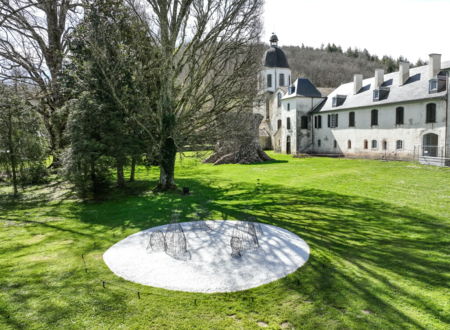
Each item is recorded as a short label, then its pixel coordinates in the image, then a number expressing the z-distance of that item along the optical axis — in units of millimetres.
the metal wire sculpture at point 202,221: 9448
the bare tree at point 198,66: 14516
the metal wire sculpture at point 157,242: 7725
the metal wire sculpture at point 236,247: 7141
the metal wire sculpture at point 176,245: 7242
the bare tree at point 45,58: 19984
